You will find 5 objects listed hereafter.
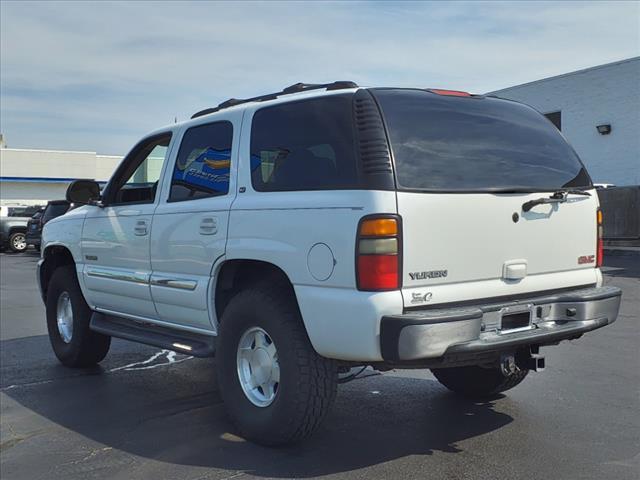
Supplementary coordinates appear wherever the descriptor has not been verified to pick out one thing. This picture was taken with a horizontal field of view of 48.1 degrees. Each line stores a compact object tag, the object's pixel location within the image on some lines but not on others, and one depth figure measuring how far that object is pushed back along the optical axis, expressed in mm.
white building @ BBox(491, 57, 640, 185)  21047
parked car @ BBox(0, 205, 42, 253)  25516
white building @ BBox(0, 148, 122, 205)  52000
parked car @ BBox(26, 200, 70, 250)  20000
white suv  3666
